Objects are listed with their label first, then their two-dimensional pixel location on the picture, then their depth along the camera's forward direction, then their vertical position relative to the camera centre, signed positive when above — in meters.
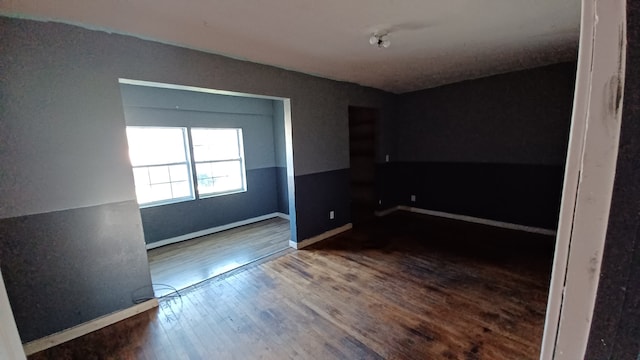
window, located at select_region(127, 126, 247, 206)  3.72 -0.15
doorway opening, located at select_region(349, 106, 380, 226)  4.75 -0.27
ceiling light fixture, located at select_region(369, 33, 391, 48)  2.21 +0.96
